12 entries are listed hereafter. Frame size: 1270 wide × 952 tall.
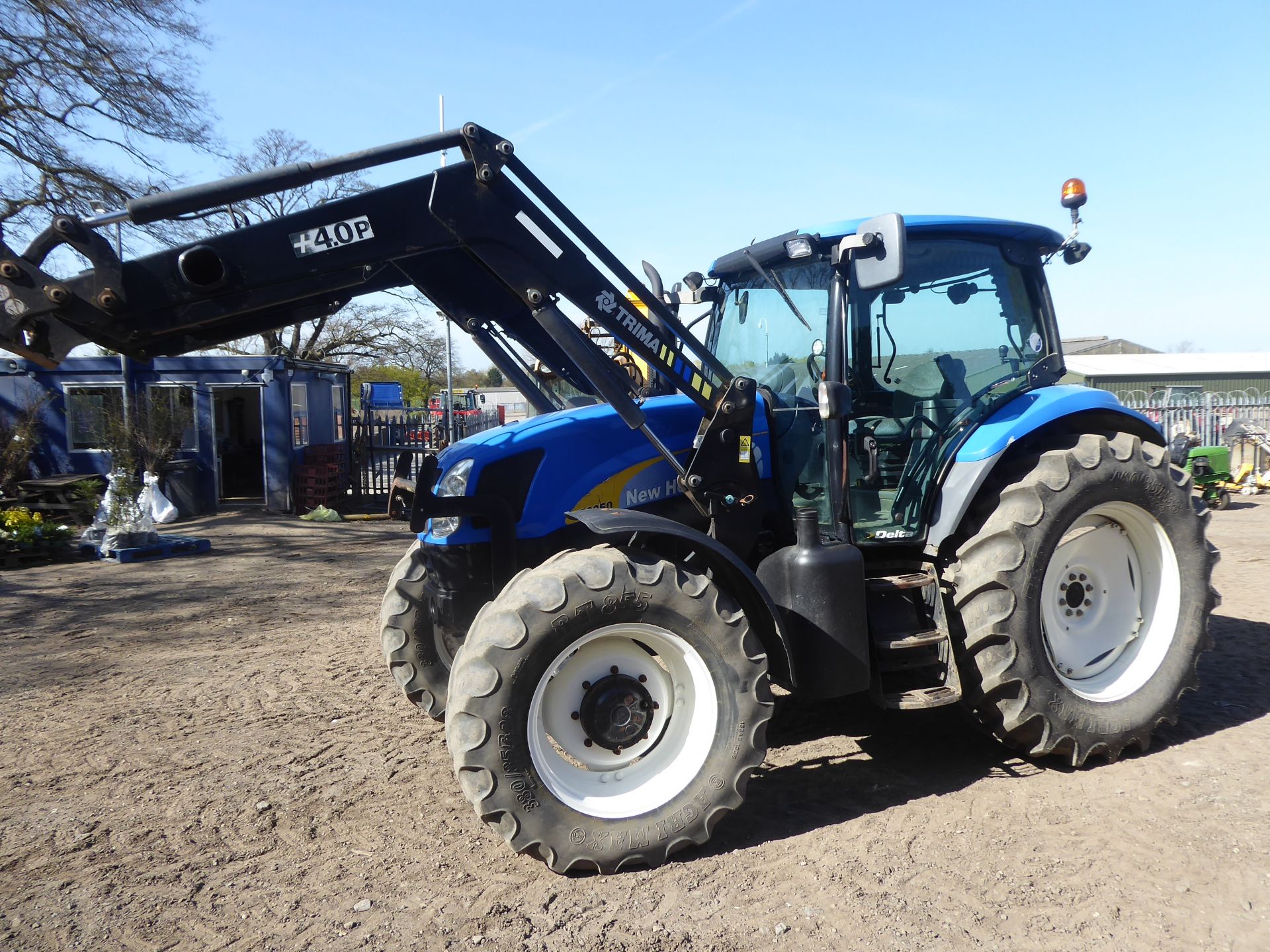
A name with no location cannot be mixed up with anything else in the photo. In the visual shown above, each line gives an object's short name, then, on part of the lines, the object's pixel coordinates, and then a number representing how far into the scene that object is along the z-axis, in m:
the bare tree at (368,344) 33.44
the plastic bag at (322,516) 14.63
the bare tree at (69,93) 15.21
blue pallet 10.91
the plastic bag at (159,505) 13.37
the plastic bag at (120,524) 11.05
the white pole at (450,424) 17.47
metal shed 39.34
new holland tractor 3.30
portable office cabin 15.23
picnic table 12.88
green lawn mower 13.38
